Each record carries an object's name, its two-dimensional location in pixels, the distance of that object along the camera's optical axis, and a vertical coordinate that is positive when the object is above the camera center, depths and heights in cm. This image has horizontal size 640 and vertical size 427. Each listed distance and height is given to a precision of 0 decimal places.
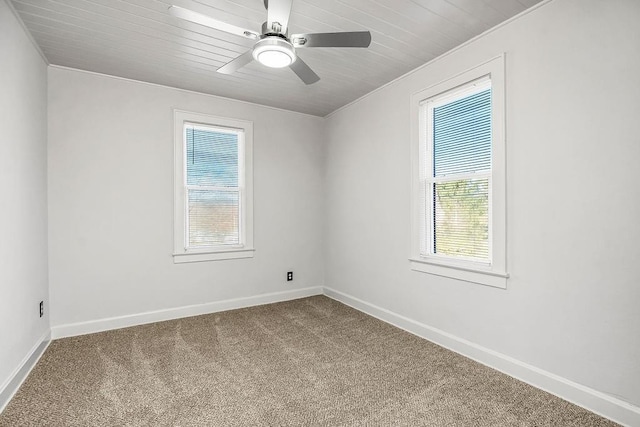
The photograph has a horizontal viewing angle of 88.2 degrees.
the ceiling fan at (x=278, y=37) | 172 +102
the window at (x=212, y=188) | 370 +30
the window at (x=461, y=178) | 248 +29
